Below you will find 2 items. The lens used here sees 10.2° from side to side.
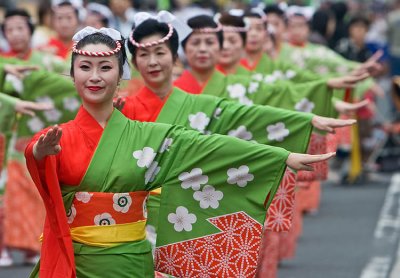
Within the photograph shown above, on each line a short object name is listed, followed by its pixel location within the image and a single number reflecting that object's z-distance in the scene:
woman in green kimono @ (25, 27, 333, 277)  10.47
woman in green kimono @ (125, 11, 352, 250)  12.96
